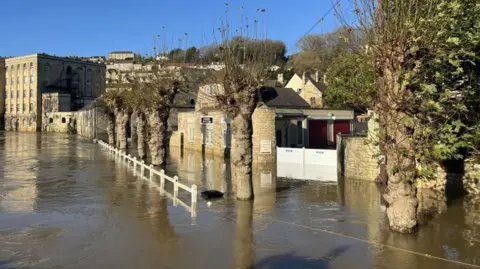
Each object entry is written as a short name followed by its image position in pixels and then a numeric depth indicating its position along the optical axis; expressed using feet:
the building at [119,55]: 454.81
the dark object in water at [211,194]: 48.49
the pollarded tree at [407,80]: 31.94
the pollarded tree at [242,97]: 45.60
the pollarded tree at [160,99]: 77.46
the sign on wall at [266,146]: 86.53
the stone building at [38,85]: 289.12
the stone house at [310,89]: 184.65
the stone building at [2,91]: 313.73
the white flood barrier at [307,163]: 71.31
